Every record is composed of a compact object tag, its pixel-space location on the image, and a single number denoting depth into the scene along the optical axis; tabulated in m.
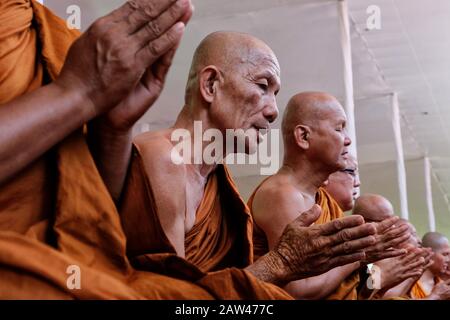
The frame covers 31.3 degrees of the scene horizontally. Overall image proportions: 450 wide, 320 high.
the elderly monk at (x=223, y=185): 2.02
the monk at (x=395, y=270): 3.10
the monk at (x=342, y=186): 4.00
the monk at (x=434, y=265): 5.21
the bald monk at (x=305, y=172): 2.85
